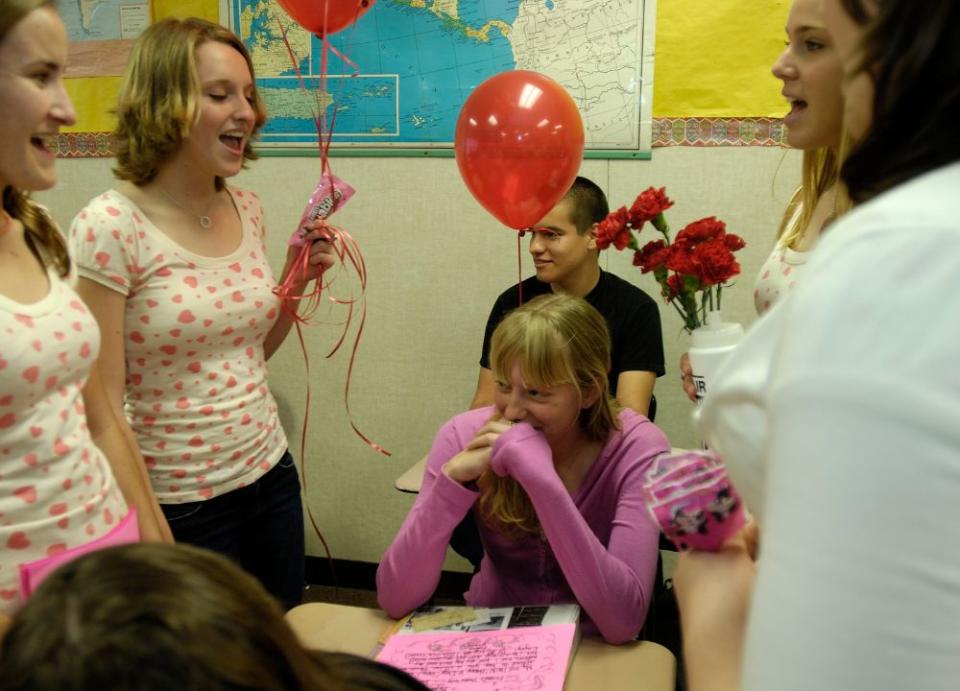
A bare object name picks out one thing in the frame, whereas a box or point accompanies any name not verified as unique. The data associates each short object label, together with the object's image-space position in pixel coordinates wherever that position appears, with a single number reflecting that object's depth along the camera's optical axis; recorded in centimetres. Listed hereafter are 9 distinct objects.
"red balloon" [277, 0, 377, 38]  208
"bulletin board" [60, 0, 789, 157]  267
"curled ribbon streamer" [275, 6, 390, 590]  213
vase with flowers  141
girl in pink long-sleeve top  154
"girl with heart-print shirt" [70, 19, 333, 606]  175
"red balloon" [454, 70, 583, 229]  213
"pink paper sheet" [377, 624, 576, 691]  125
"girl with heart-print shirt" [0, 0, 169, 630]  128
